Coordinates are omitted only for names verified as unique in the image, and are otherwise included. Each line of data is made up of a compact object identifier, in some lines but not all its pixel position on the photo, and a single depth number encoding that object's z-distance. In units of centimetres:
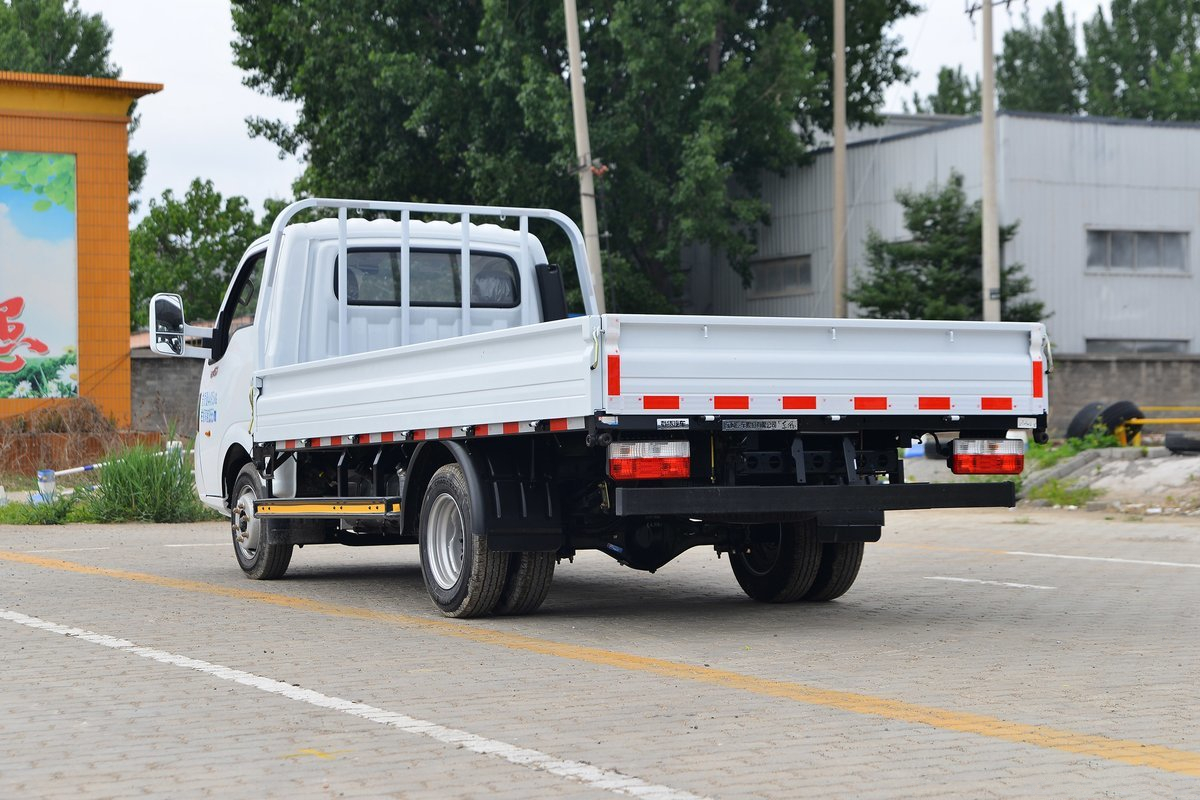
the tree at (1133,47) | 7756
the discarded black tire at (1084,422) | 2534
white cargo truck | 898
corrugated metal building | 3550
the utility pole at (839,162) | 3650
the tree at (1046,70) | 8169
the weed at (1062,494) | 2152
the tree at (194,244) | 6294
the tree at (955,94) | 8619
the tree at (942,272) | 3434
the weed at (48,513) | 1959
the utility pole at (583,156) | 2789
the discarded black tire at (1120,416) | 2512
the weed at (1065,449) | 2338
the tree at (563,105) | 3719
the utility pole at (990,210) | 2595
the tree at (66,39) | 6094
